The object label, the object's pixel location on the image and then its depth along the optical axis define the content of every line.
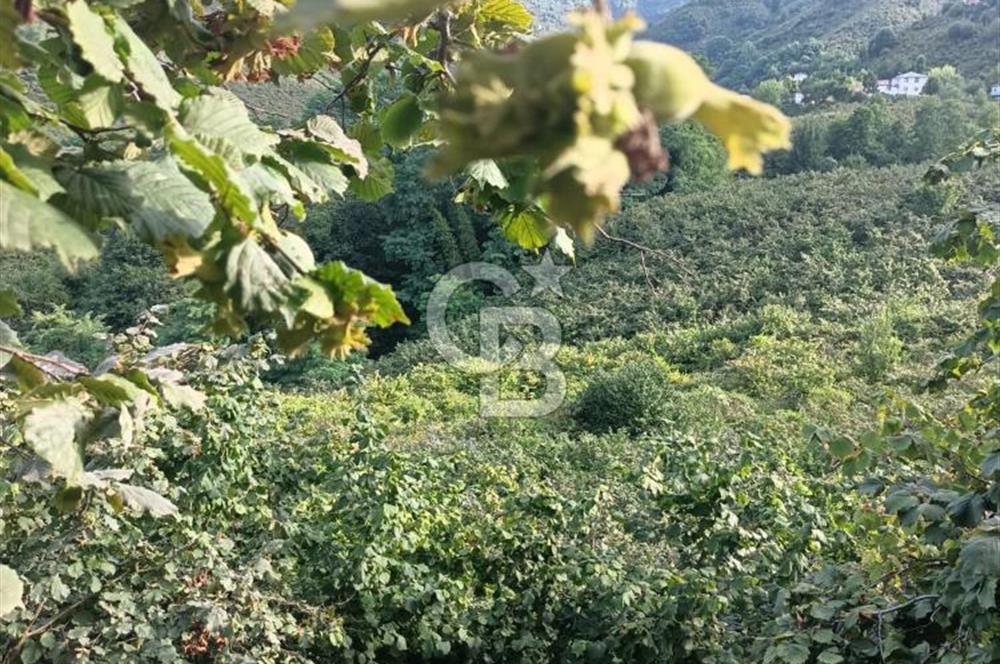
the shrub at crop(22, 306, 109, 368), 14.33
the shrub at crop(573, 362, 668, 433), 9.62
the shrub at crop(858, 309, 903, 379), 10.55
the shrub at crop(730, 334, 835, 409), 10.25
